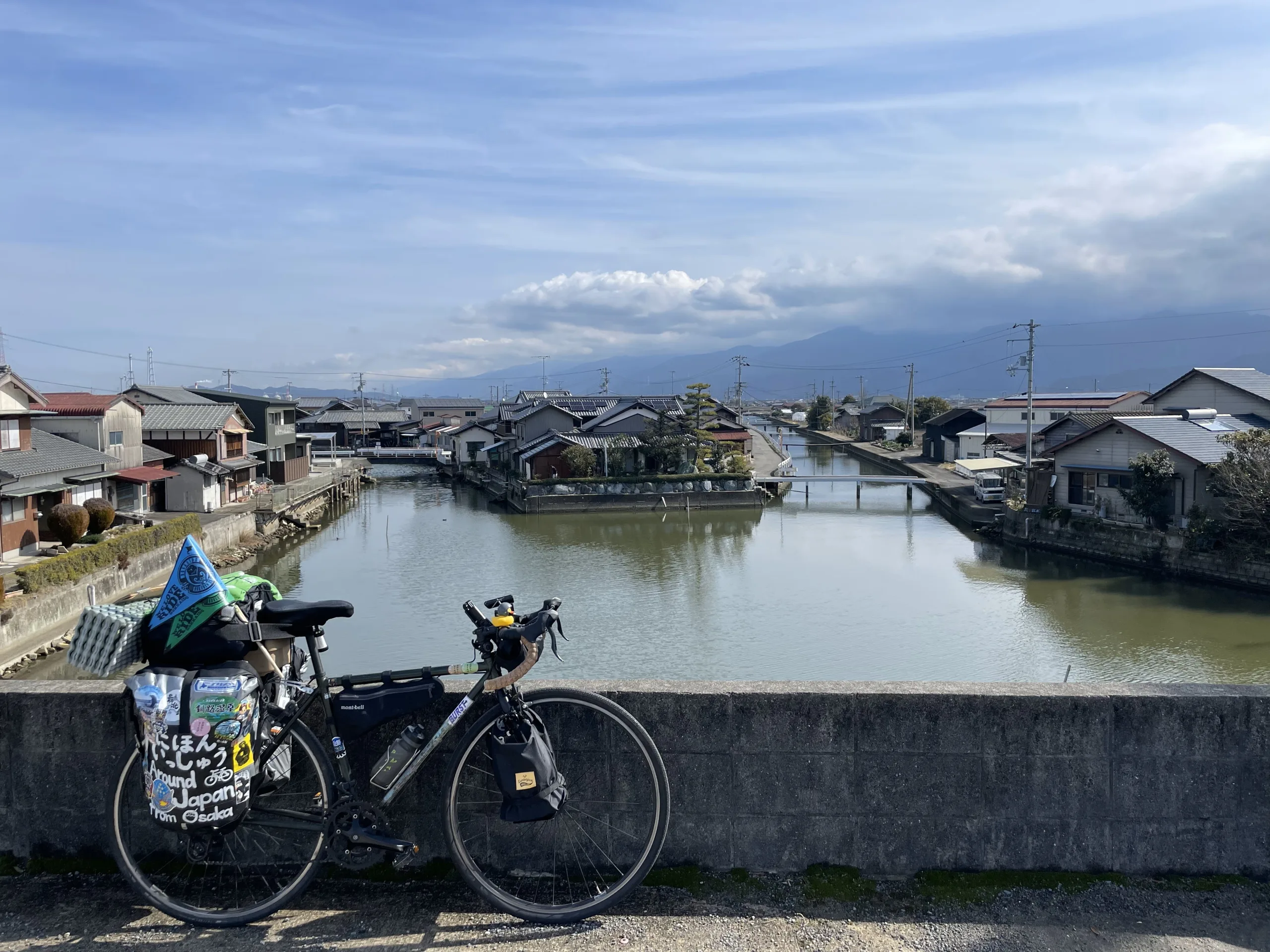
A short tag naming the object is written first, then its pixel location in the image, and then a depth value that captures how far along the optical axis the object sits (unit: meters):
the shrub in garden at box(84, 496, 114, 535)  19.50
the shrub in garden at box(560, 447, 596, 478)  34.91
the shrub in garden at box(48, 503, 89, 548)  18.19
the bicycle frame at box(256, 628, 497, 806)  2.48
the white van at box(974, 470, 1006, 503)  28.95
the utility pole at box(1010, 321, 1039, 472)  27.59
